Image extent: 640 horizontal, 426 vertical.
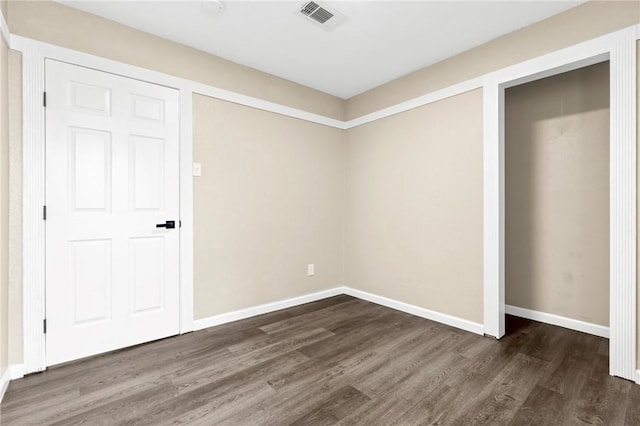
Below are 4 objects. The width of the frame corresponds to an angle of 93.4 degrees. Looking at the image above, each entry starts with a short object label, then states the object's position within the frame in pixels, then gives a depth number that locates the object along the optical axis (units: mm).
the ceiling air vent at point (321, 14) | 2310
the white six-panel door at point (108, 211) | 2246
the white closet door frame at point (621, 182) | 2018
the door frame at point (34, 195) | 2111
